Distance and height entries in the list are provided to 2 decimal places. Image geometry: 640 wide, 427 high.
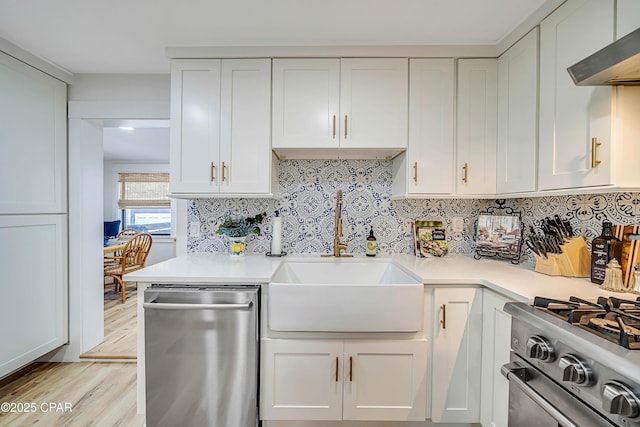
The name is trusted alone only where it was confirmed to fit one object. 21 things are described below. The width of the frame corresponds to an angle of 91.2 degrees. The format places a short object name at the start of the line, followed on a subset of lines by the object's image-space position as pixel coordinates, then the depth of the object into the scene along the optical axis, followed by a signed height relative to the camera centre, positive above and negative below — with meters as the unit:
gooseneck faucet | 2.16 -0.15
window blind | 6.04 +0.38
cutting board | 1.30 -0.15
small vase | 2.14 -0.25
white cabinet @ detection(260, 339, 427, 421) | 1.59 -0.86
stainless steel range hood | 0.97 +0.50
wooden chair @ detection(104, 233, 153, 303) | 4.26 -0.71
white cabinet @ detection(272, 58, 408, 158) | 1.98 +0.72
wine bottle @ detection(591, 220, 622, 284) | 1.35 -0.16
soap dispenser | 2.21 -0.25
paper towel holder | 2.21 -0.20
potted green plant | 2.12 -0.15
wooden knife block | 1.55 -0.23
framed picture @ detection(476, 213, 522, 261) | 1.96 -0.14
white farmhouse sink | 1.56 -0.48
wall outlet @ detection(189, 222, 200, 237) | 2.37 -0.14
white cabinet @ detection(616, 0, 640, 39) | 1.12 +0.73
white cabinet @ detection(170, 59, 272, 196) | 2.00 +0.54
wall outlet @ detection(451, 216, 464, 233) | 2.31 -0.08
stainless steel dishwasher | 1.58 -0.77
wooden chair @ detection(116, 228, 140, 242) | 5.34 -0.43
